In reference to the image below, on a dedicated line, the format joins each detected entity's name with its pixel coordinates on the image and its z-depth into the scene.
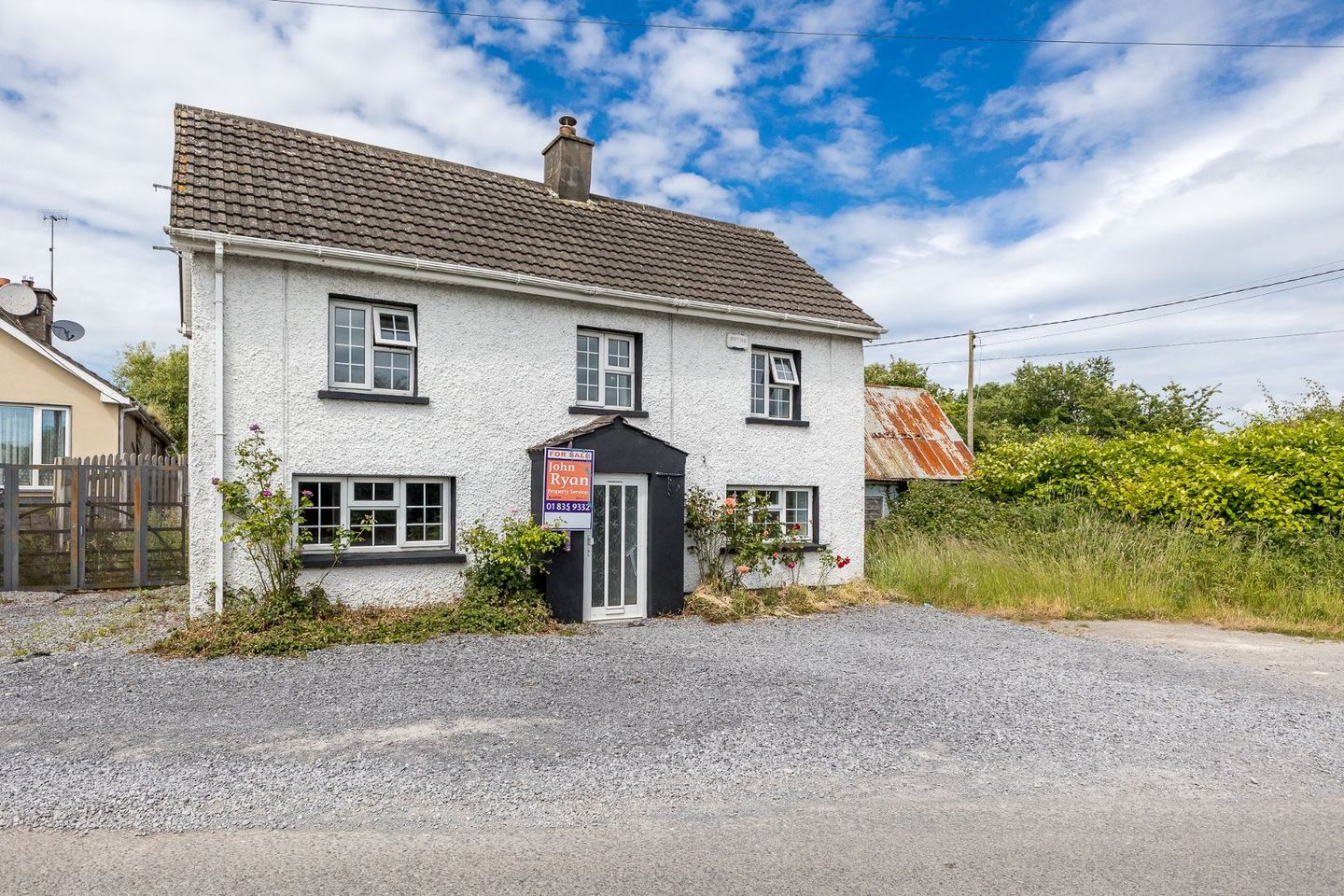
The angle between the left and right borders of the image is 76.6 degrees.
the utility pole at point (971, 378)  31.86
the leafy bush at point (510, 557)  11.19
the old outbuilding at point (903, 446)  21.02
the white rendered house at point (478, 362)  10.66
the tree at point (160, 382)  38.69
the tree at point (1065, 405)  33.56
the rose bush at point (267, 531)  10.09
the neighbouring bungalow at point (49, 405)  18.62
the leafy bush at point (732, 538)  13.20
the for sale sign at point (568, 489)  11.51
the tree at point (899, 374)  40.56
